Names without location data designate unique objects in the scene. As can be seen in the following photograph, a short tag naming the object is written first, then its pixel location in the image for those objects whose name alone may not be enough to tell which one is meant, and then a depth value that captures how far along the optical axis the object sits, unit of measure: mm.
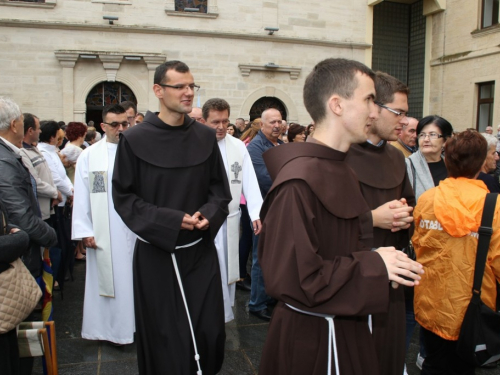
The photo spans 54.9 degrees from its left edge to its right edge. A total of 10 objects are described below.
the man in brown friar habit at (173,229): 3082
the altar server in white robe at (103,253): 4172
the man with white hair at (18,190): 3396
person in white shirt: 5723
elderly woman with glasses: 3719
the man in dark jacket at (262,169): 4848
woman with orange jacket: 2863
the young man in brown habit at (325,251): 1696
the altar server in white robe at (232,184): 4473
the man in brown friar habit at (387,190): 2424
